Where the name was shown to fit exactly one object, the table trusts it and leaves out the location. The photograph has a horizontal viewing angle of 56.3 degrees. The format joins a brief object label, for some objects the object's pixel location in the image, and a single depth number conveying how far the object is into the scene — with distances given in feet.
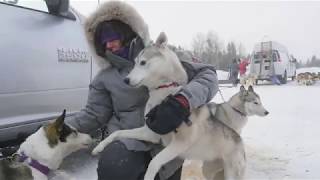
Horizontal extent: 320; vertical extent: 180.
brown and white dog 5.69
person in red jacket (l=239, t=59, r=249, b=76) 53.42
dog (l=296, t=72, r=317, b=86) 49.49
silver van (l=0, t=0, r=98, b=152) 6.33
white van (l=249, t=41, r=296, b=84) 54.00
